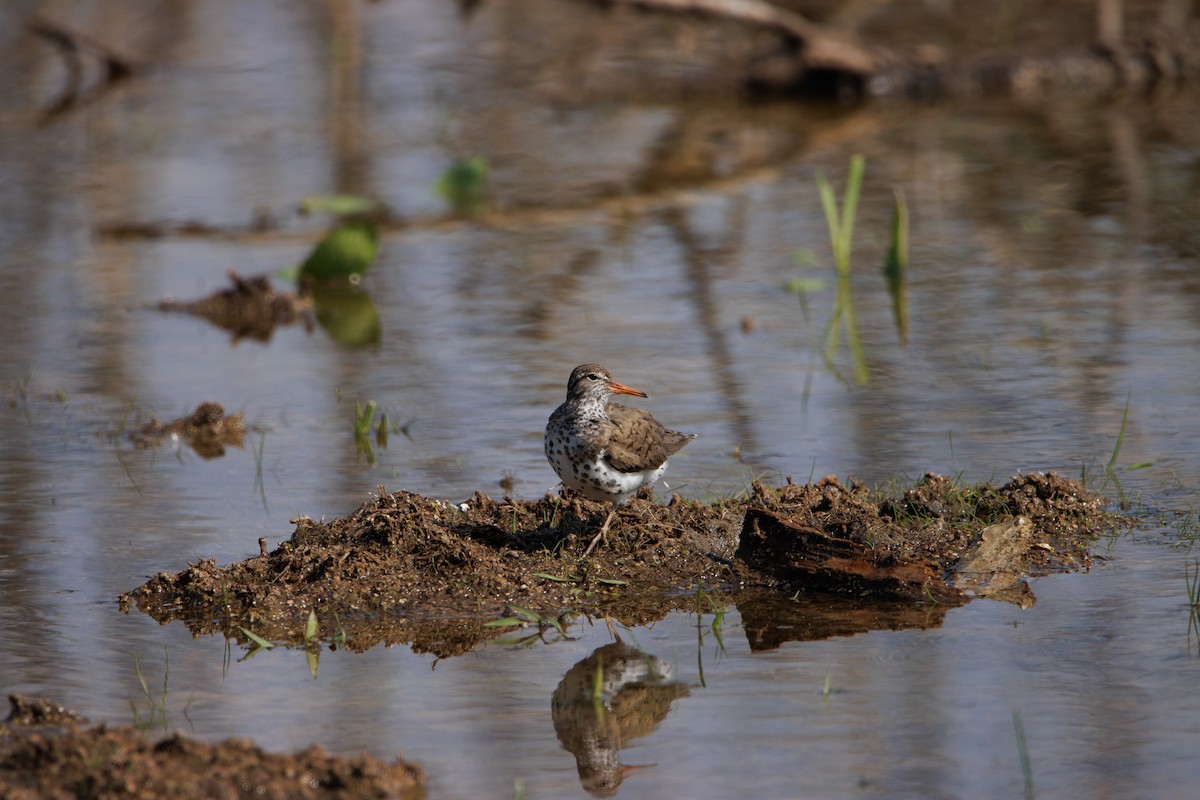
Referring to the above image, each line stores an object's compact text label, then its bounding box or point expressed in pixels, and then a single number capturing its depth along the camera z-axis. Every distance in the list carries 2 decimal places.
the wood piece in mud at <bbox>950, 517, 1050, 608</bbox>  12.26
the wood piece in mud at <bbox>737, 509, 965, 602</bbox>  12.03
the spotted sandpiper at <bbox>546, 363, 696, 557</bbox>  12.55
